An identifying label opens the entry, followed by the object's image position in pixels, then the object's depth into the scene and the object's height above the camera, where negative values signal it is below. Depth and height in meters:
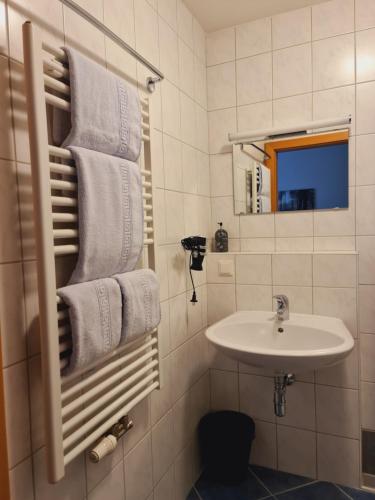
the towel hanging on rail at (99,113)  0.94 +0.34
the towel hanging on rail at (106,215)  0.96 +0.05
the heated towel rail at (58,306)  0.81 -0.17
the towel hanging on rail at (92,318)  0.91 -0.23
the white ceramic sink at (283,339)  1.40 -0.51
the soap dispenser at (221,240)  2.08 -0.07
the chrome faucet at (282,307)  1.79 -0.41
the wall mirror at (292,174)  1.85 +0.28
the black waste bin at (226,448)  1.88 -1.16
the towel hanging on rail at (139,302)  1.11 -0.23
